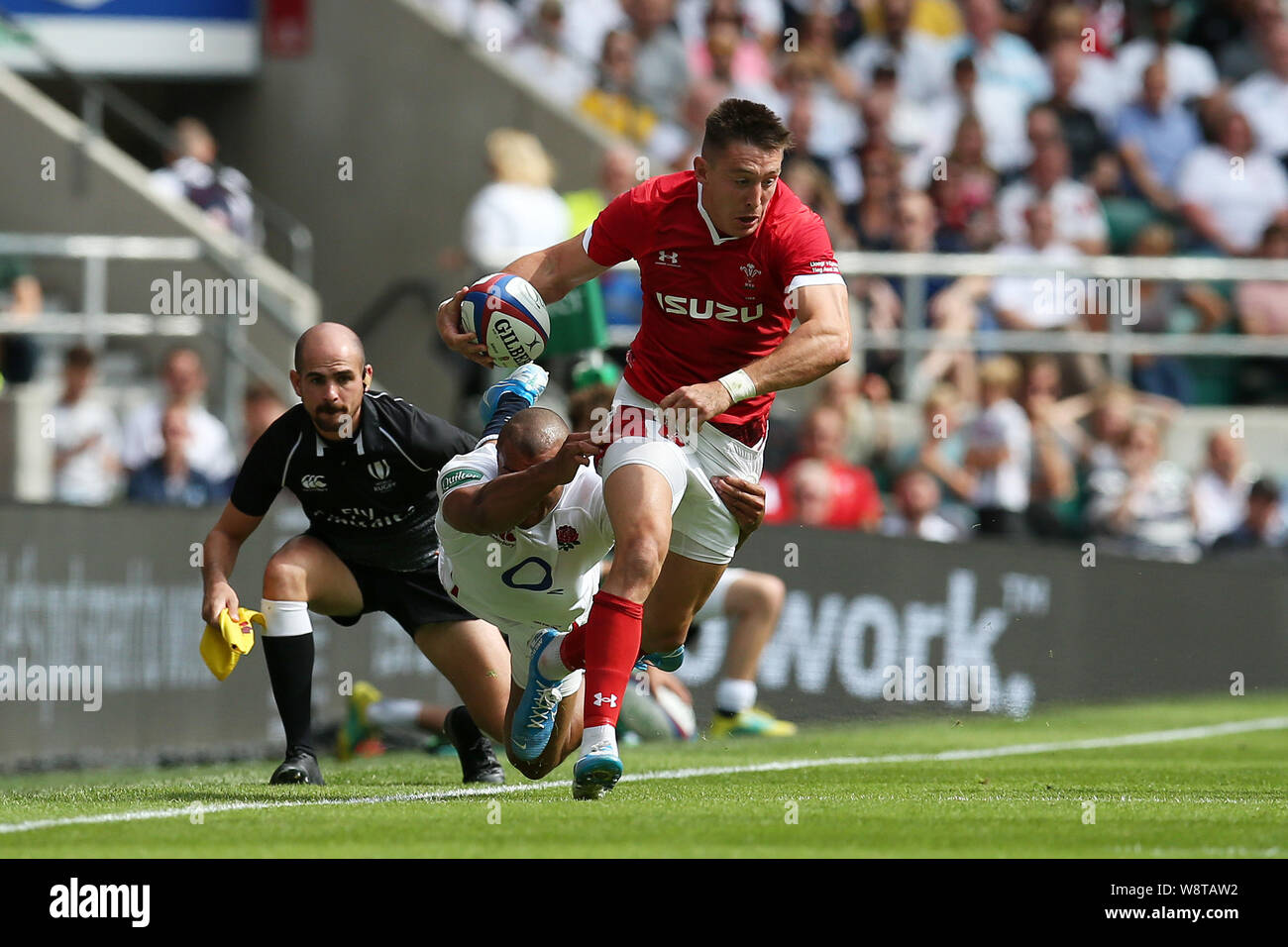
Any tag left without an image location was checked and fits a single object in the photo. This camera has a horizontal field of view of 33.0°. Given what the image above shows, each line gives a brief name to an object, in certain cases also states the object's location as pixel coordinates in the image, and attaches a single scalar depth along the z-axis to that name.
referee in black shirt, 8.62
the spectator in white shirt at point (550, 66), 17.84
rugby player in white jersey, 7.76
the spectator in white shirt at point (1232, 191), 17.88
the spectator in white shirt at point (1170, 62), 18.94
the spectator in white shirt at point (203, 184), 16.02
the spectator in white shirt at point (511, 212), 14.74
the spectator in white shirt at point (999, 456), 15.33
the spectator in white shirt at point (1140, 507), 15.78
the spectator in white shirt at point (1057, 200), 17.16
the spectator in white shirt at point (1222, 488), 16.28
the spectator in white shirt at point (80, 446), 13.45
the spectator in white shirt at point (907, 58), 18.52
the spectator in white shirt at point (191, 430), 13.24
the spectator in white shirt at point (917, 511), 15.03
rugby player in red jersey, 7.44
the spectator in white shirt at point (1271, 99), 18.67
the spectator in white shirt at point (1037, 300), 16.30
